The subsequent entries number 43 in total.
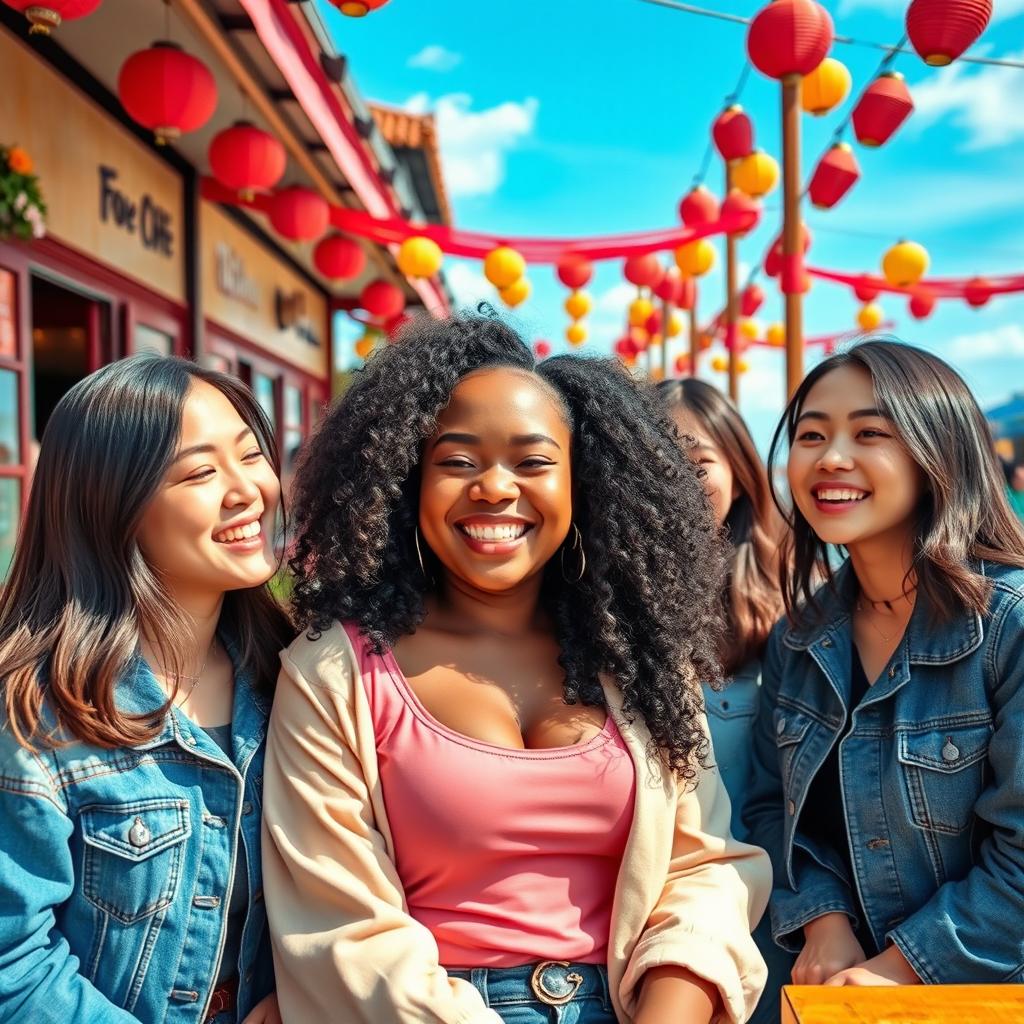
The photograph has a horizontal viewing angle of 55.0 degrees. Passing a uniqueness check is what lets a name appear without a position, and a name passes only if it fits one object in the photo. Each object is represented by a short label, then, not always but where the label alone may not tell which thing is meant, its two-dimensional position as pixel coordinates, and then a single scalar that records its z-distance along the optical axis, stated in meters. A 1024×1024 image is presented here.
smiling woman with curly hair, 1.41
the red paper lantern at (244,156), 4.36
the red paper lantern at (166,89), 3.65
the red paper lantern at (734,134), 5.13
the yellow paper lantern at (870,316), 10.05
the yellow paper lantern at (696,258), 6.41
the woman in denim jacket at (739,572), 2.07
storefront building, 4.11
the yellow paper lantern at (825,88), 4.36
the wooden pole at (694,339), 9.32
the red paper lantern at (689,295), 9.02
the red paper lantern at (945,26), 3.21
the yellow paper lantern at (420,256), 5.42
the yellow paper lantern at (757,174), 5.14
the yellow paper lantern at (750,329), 12.50
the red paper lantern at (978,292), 9.03
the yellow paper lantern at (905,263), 6.11
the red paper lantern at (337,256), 6.33
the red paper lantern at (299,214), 5.05
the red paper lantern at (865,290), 8.50
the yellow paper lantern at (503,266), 5.64
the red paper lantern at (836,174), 4.90
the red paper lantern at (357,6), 2.86
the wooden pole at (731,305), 6.89
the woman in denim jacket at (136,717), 1.35
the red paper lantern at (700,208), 6.16
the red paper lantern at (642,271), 6.93
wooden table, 1.29
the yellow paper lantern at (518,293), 6.56
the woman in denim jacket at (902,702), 1.56
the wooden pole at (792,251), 4.05
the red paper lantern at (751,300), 10.96
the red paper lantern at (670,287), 8.29
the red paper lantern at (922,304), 9.30
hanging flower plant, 3.71
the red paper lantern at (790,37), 3.62
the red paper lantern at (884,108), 4.08
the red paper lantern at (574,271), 5.98
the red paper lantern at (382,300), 8.50
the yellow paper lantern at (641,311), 10.44
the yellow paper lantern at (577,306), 9.12
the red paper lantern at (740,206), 5.79
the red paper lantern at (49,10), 2.60
